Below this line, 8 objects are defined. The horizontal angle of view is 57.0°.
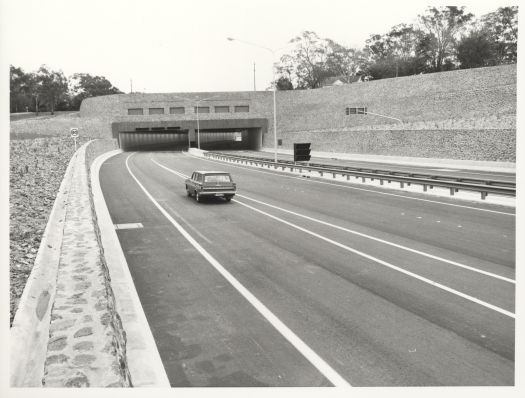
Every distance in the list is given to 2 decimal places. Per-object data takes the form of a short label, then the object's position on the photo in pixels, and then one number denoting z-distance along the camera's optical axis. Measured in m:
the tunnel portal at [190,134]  89.19
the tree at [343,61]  121.81
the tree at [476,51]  69.19
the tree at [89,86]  139.75
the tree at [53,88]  86.38
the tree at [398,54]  85.61
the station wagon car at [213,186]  22.53
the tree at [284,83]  125.94
